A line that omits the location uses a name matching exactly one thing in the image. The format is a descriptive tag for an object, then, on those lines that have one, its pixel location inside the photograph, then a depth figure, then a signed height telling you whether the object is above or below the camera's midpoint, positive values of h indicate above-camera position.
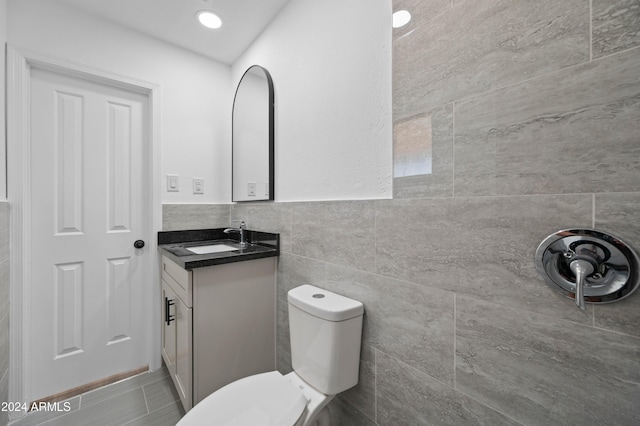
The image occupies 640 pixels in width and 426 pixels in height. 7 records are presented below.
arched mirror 1.65 +0.52
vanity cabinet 1.29 -0.62
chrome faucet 1.83 -0.15
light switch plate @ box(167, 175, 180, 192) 1.90 +0.20
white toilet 0.87 -0.68
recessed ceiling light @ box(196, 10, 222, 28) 1.62 +1.24
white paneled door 1.54 -0.14
